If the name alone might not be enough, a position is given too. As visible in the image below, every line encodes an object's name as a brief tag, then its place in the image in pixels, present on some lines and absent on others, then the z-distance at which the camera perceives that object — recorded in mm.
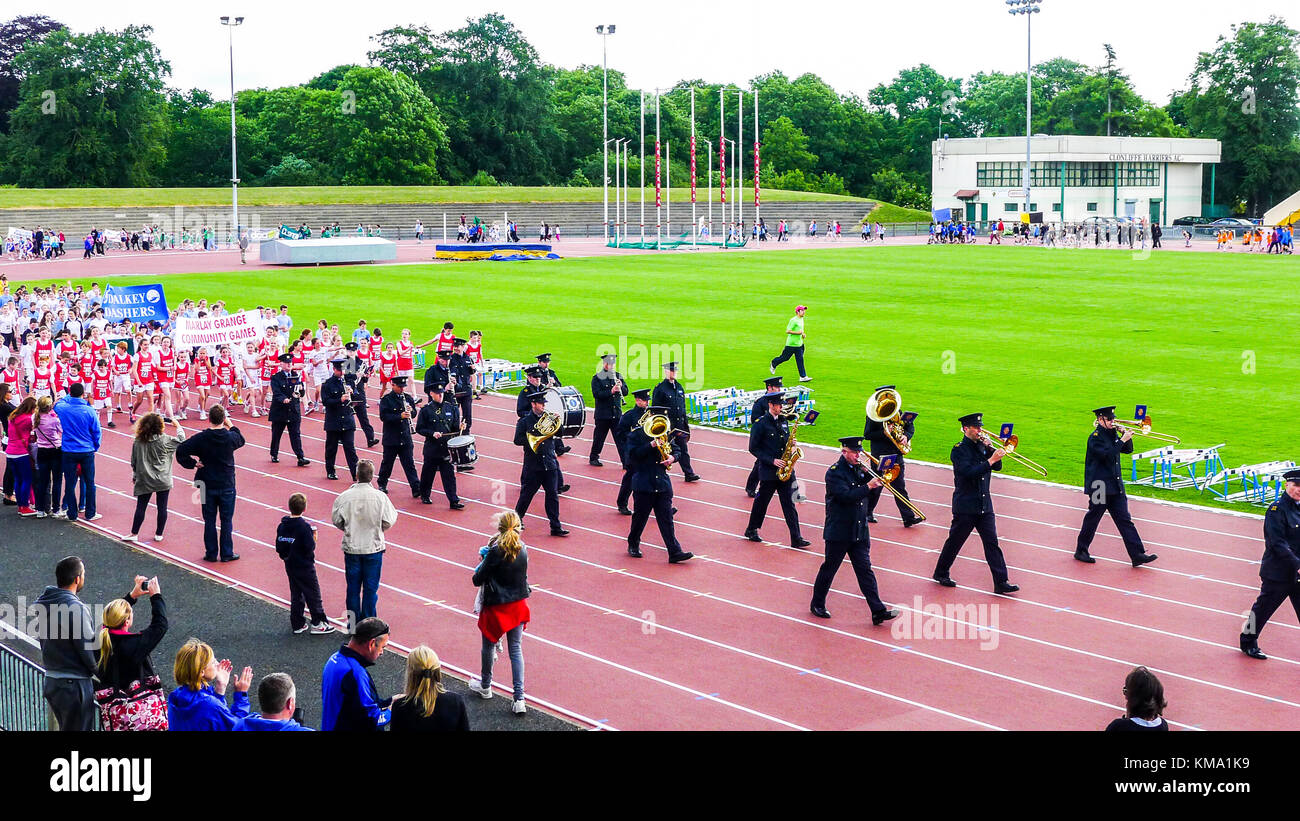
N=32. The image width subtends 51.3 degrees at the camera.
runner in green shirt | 26422
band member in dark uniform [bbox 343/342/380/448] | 21172
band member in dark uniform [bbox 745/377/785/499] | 16453
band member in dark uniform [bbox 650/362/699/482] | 18047
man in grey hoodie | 8914
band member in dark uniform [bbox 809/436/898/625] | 12734
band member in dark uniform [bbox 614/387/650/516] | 16406
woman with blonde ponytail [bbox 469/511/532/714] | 10672
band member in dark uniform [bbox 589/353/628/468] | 19594
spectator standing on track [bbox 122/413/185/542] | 15484
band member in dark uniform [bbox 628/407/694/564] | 14789
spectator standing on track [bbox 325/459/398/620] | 12523
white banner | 24469
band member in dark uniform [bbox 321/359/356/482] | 18969
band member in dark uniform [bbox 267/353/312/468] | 20078
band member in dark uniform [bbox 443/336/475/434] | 21703
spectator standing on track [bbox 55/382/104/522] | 16609
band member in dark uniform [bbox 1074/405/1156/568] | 14641
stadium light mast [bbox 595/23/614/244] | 71875
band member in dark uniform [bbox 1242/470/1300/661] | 11594
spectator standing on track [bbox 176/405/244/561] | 14820
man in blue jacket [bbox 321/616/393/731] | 8383
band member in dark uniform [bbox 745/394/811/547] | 15625
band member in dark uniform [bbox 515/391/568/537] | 15875
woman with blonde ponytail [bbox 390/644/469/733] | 7828
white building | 93250
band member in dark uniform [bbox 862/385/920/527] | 16328
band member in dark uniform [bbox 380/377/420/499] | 17609
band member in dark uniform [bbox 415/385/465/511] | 17156
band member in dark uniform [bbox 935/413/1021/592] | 13742
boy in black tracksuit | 12359
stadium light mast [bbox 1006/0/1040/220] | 69688
